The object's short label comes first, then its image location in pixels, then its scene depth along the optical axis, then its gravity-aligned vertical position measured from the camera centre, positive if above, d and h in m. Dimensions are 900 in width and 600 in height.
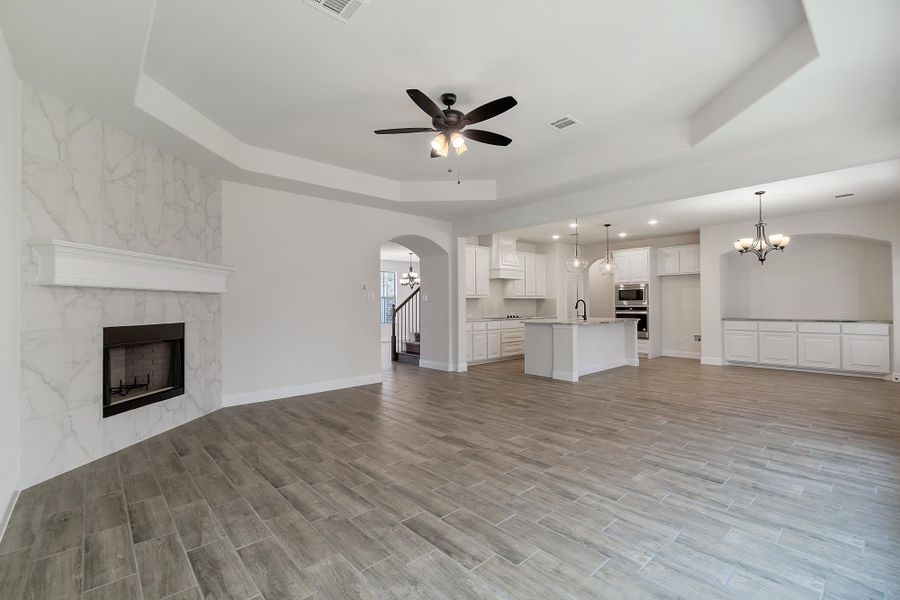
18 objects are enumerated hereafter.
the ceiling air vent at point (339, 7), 2.55 +1.86
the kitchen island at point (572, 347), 6.75 -0.76
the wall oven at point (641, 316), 9.71 -0.30
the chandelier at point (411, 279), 13.04 +0.82
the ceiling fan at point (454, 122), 3.13 +1.52
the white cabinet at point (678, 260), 9.29 +1.00
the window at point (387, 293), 14.34 +0.42
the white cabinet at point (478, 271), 8.96 +0.73
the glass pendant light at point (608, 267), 8.38 +0.76
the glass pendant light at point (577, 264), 8.07 +0.78
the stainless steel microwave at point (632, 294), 9.79 +0.23
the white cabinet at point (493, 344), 9.02 -0.87
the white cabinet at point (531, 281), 10.06 +0.60
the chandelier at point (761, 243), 7.02 +1.03
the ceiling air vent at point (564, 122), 4.18 +1.86
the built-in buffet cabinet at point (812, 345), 6.81 -0.75
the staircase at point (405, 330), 9.18 -0.61
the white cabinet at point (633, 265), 9.77 +0.93
